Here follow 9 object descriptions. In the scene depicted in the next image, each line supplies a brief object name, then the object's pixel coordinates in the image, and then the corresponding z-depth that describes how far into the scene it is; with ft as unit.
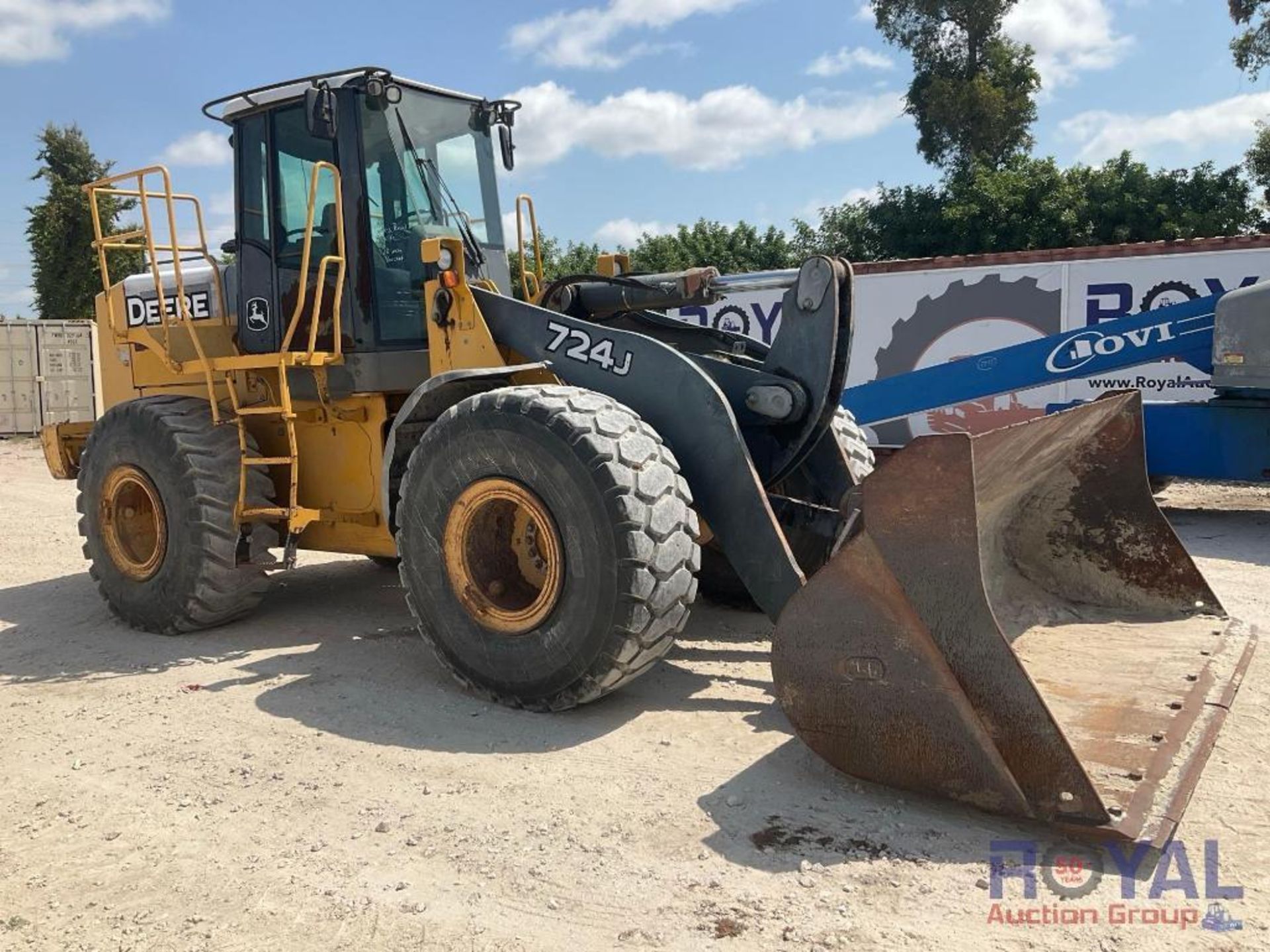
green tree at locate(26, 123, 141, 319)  85.66
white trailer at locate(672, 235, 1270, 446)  34.76
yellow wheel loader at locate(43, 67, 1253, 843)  10.09
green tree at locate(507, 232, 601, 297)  89.20
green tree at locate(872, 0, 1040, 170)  79.46
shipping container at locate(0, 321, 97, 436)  60.44
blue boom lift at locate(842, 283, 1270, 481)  25.46
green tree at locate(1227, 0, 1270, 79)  70.08
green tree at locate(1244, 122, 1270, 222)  69.41
